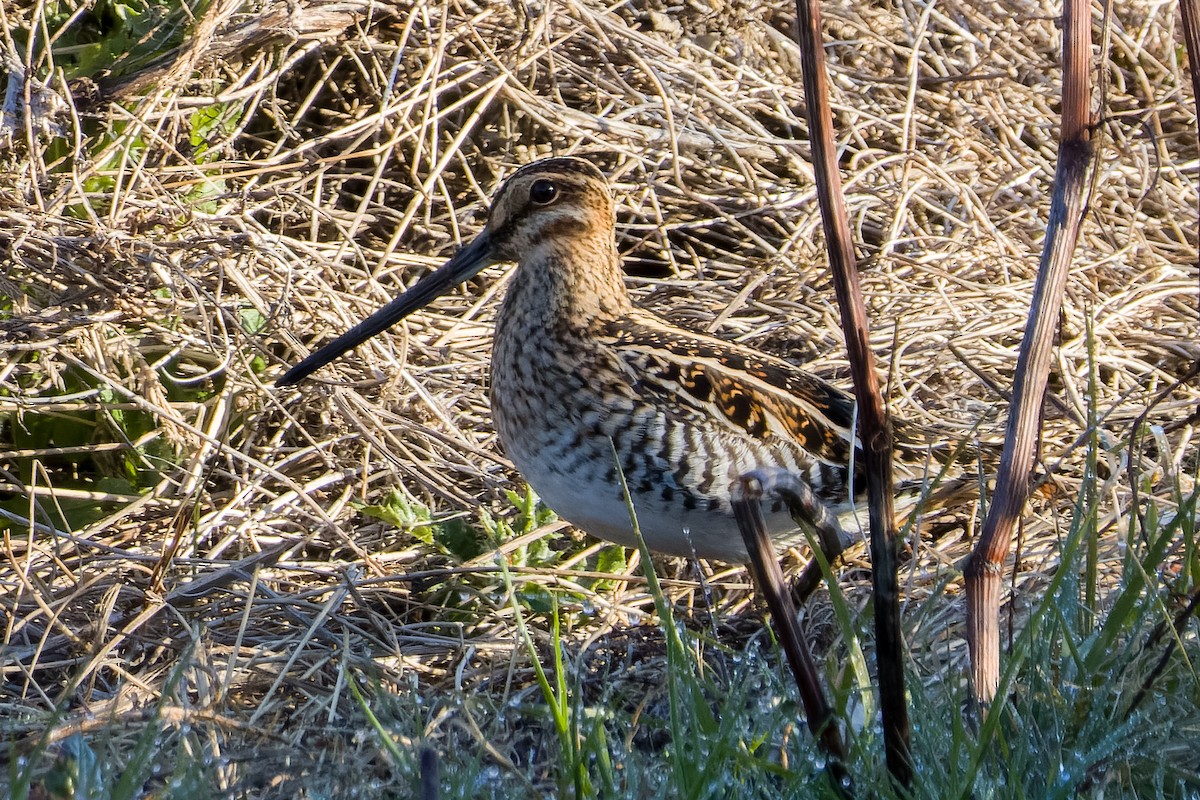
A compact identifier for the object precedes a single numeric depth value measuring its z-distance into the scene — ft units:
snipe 20.26
